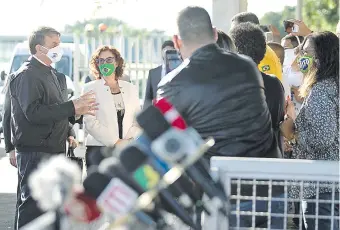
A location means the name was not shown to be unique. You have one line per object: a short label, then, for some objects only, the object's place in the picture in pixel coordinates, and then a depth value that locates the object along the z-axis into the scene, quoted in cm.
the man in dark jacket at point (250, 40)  691
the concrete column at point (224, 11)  1289
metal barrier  448
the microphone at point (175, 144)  376
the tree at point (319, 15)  5812
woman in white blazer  911
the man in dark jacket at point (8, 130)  909
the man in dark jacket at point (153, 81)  760
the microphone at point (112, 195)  365
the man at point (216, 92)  513
